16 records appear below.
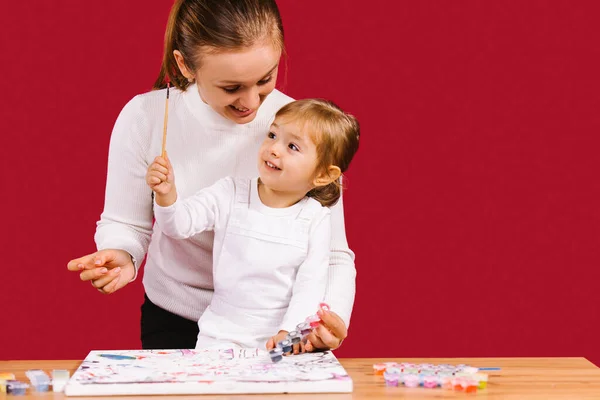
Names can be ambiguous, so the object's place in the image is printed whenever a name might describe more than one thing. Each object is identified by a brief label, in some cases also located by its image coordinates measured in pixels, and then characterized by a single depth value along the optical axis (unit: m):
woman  4.21
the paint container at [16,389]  3.59
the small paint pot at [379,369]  3.89
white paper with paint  3.51
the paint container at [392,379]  3.74
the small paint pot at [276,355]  3.82
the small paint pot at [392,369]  3.79
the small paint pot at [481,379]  3.72
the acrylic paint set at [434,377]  3.69
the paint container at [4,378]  3.63
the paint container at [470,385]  3.67
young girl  4.22
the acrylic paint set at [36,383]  3.59
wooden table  3.59
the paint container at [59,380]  3.59
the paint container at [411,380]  3.72
